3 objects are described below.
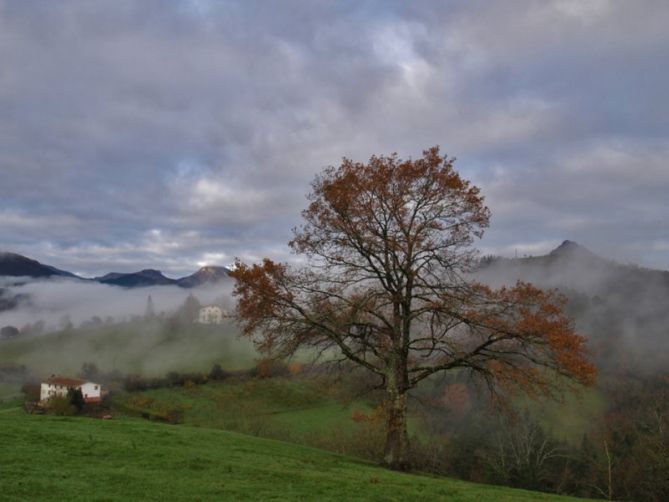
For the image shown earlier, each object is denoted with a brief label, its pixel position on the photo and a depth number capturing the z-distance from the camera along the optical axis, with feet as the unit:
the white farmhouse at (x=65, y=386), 350.02
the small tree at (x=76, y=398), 232.12
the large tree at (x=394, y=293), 70.79
